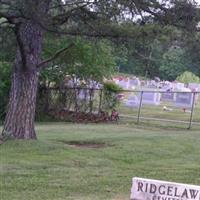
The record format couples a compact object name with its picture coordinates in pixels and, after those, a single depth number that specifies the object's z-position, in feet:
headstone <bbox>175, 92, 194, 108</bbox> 105.19
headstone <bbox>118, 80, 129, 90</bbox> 173.30
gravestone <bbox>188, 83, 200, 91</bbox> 190.60
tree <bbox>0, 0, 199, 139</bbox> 41.22
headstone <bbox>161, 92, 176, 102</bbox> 121.85
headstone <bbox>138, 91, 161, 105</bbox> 121.29
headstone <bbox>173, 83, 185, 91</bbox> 179.07
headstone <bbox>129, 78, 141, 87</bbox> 195.75
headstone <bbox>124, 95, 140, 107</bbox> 112.18
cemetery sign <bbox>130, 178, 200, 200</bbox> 13.83
